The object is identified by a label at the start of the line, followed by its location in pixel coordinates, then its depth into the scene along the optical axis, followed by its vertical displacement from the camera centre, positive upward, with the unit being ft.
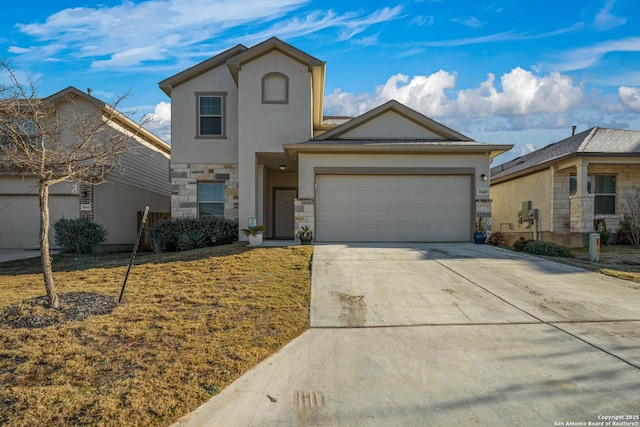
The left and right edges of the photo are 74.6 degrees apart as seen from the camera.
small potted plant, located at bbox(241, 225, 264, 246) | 41.57 -2.26
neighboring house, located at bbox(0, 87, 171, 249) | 48.96 +1.22
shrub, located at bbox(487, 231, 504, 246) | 43.47 -2.75
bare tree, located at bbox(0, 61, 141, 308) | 19.97 +2.85
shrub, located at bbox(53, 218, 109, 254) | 45.60 -2.58
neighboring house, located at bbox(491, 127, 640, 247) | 48.65 +3.72
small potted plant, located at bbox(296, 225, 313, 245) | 42.01 -2.30
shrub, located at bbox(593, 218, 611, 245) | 49.24 -1.84
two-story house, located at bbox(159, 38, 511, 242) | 44.29 +6.26
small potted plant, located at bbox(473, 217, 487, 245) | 43.03 -2.02
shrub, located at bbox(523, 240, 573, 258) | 37.45 -3.24
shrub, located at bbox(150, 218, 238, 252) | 44.83 -2.38
